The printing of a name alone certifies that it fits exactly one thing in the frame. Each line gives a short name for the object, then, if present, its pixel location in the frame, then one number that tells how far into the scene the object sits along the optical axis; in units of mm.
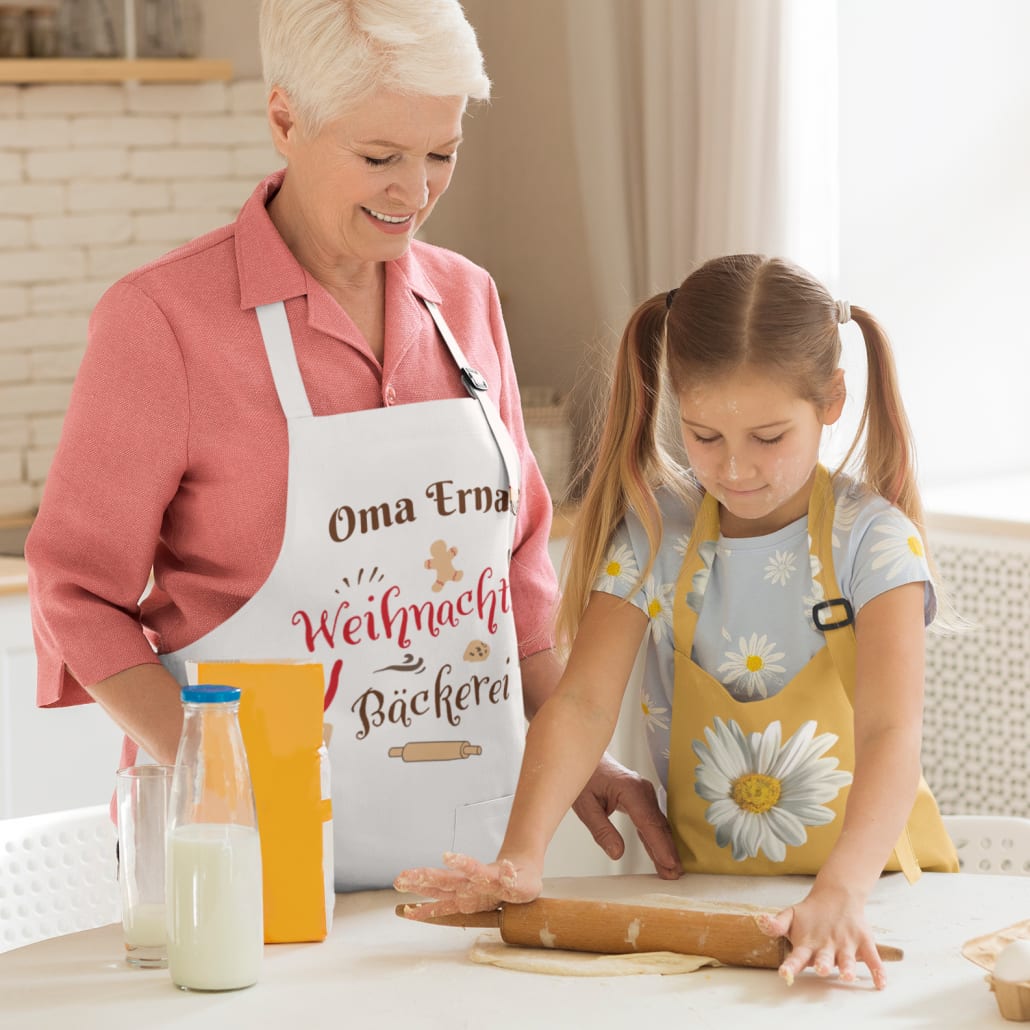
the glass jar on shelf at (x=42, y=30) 3754
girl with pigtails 2061
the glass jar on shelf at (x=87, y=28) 3784
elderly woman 2031
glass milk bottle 1804
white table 1793
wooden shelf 3679
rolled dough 1874
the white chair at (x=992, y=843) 2409
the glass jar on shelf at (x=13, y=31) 3714
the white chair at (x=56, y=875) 2366
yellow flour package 1923
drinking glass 1901
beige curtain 3267
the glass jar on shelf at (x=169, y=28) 3876
